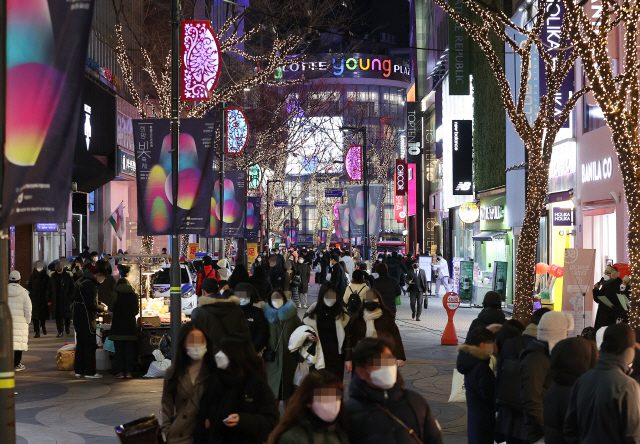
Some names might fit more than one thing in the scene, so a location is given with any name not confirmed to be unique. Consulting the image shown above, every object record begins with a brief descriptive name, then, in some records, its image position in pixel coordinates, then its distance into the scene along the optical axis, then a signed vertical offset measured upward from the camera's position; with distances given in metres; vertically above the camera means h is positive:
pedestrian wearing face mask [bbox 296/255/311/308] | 28.08 -1.14
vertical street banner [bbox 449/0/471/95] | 34.22 +7.44
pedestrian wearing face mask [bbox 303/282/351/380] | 9.95 -0.97
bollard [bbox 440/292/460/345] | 17.47 -1.54
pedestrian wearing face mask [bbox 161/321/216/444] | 5.68 -0.92
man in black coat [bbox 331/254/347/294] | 19.50 -0.76
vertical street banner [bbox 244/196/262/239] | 30.98 +1.20
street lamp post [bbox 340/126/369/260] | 31.72 +1.73
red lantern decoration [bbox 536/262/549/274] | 21.83 -0.63
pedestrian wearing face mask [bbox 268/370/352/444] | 4.09 -0.85
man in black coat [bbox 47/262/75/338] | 18.97 -1.20
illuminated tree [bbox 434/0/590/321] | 15.34 +2.23
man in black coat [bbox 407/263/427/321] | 22.45 -1.15
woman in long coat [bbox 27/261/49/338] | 19.62 -1.21
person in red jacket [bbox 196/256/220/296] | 19.83 -0.62
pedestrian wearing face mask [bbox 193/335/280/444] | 5.28 -1.01
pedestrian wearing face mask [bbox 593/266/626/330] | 14.12 -0.99
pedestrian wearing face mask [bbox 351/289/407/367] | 10.23 -0.97
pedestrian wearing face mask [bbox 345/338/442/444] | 4.29 -0.85
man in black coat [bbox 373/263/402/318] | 14.54 -0.74
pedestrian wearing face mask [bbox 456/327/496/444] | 7.18 -1.20
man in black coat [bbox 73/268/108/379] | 13.49 -1.33
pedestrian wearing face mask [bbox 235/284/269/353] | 9.47 -0.92
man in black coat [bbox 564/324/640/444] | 5.03 -0.97
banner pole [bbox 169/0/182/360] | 11.22 +1.25
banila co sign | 19.52 +1.83
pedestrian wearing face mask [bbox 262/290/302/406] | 9.50 -1.17
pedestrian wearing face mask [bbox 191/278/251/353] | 8.91 -0.78
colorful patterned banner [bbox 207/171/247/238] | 24.69 +1.31
